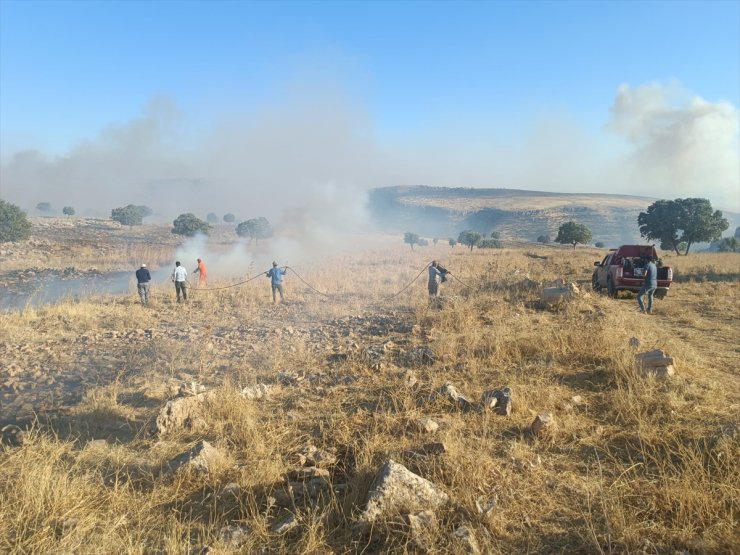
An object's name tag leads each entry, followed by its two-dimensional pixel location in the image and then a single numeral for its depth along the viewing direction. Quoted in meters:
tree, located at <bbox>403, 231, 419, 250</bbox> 47.47
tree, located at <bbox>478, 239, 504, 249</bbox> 53.22
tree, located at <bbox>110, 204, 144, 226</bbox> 54.97
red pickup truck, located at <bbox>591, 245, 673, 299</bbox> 11.91
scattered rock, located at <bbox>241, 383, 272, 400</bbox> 5.03
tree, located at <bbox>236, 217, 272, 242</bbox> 44.16
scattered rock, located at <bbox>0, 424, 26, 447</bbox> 4.03
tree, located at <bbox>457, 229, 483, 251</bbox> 50.41
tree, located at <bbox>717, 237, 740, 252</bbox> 48.97
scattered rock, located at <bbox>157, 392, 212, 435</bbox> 4.27
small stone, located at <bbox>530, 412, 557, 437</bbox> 3.85
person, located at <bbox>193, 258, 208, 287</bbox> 15.62
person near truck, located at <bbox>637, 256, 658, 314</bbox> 9.97
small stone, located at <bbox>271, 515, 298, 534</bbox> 2.70
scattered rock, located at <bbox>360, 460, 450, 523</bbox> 2.74
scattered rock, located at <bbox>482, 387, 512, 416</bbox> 4.33
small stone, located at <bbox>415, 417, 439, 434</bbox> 3.97
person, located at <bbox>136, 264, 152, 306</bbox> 12.83
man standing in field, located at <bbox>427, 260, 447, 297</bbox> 11.65
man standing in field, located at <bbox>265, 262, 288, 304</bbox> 13.05
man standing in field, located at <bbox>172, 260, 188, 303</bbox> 13.28
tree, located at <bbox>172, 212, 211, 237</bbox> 43.41
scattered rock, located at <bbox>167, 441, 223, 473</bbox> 3.38
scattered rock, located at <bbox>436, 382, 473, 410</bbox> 4.55
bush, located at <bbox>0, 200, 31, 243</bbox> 30.07
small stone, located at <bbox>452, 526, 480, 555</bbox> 2.44
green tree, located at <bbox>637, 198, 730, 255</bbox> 33.41
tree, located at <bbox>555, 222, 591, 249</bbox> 45.66
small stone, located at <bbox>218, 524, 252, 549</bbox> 2.59
